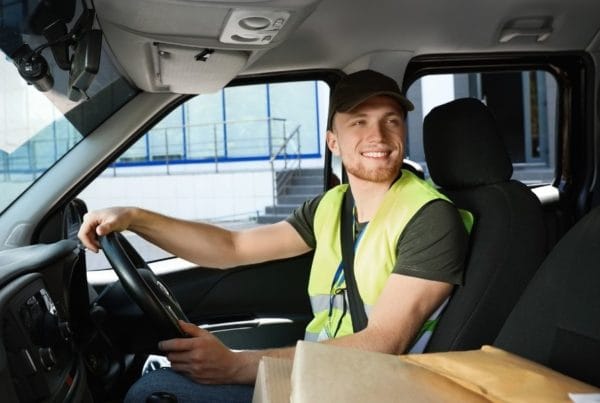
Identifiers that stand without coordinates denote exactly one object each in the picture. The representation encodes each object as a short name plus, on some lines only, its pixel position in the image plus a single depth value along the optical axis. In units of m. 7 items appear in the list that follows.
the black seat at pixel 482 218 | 1.76
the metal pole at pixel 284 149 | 12.01
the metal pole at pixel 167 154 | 12.17
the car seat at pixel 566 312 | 1.36
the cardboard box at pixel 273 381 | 0.95
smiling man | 1.76
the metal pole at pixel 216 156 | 12.44
